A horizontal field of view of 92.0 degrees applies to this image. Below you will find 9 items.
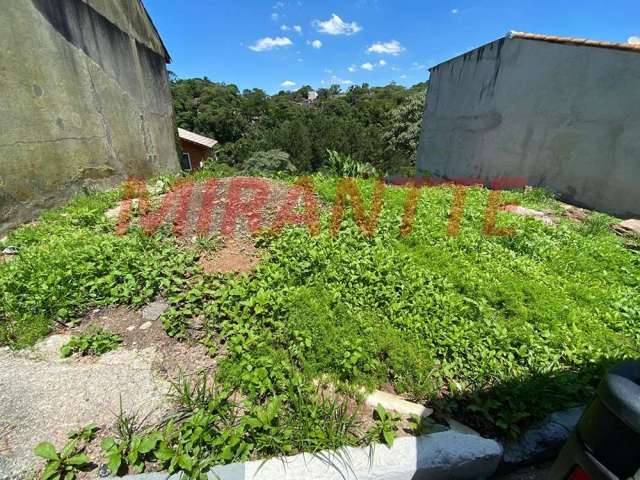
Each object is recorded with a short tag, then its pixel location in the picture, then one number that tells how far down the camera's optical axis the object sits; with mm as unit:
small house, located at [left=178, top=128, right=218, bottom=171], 19406
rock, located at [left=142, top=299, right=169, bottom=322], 2672
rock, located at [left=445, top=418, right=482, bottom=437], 1867
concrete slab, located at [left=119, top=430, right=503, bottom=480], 1572
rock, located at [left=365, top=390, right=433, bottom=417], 1970
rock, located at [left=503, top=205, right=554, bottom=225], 5238
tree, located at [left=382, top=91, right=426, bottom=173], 27469
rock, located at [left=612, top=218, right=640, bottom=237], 4935
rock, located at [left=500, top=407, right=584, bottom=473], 1825
